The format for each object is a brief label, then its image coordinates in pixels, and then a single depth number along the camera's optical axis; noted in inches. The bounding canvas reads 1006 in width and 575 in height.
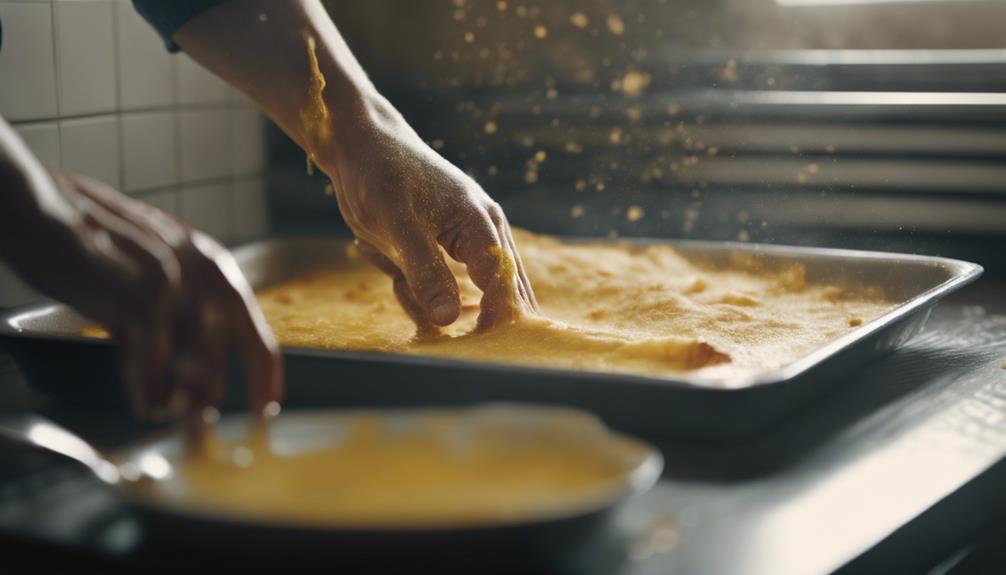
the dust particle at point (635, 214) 68.7
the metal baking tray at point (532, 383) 29.2
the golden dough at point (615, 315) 35.1
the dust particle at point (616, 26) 74.5
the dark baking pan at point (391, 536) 20.1
